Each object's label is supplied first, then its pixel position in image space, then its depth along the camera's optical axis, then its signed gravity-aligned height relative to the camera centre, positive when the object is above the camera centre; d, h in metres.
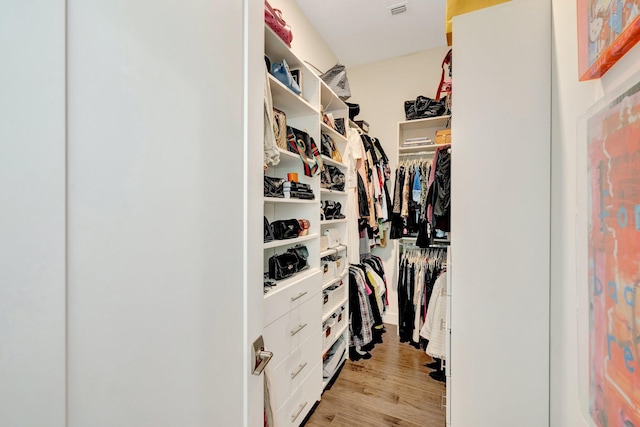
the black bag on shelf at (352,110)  2.82 +1.15
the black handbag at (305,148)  1.62 +0.43
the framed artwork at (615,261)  0.43 -0.09
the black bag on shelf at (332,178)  2.10 +0.31
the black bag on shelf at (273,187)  1.41 +0.16
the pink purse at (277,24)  1.33 +1.02
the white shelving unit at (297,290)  1.39 -0.44
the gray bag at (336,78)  2.23 +1.18
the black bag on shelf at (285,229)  1.51 -0.09
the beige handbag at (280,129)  1.46 +0.49
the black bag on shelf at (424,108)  2.71 +1.13
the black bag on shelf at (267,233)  1.42 -0.10
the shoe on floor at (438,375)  2.09 -1.32
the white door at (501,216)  1.04 -0.01
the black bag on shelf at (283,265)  1.50 -0.30
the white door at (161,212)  0.37 +0.00
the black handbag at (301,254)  1.72 -0.27
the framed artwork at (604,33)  0.44 +0.35
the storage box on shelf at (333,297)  2.05 -0.72
